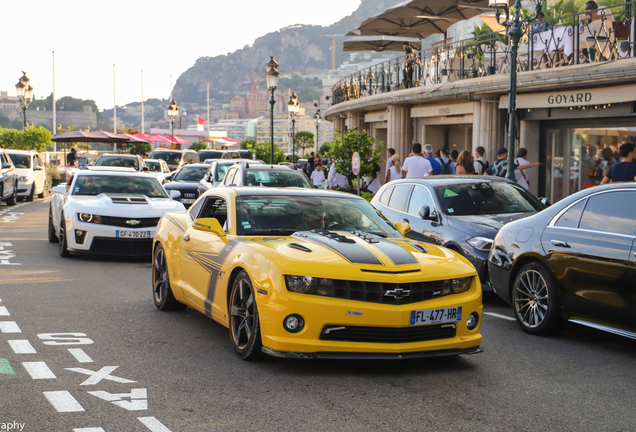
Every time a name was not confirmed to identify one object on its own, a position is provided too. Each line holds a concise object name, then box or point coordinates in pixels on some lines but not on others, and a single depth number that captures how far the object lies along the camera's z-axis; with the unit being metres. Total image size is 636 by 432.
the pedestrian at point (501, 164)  15.78
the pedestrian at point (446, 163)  16.77
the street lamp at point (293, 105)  39.47
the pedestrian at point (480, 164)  16.16
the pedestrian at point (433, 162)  16.41
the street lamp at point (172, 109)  49.25
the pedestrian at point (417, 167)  16.12
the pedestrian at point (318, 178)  22.67
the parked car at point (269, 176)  15.23
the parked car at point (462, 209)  9.16
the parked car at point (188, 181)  21.66
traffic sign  18.48
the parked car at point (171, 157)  36.12
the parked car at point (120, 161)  23.34
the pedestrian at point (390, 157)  18.24
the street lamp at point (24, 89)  34.56
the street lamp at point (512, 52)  14.77
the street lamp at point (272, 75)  27.58
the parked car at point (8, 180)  22.70
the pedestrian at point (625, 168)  10.70
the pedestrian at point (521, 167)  15.30
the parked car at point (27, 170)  26.81
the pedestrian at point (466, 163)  14.02
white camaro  12.08
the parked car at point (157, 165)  30.20
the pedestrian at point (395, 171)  17.81
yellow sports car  5.49
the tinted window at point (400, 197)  10.73
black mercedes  6.37
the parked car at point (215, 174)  20.28
